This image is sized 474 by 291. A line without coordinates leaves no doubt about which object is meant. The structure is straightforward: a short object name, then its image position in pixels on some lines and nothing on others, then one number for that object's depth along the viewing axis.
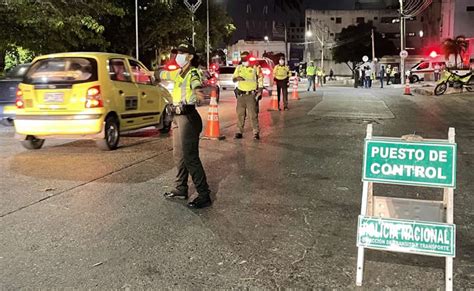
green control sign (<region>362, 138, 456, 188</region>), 3.74
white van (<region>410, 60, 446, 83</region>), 43.69
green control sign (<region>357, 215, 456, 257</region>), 3.71
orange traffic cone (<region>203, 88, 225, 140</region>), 10.98
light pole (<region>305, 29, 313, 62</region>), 80.26
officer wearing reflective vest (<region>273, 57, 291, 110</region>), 17.11
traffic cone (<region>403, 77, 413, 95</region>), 27.63
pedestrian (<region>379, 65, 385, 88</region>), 36.34
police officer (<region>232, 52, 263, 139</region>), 10.97
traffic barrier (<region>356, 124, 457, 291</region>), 3.73
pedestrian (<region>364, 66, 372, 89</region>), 36.15
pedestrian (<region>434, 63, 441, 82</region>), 39.34
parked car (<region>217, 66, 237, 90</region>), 30.50
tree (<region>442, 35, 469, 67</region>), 39.53
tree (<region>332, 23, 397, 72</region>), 73.56
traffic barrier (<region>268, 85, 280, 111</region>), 17.95
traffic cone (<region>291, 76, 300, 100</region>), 24.04
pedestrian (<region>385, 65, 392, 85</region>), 44.09
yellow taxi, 9.15
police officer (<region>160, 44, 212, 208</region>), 6.04
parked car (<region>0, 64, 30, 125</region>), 13.17
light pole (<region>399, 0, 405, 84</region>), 39.92
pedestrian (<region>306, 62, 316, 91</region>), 30.09
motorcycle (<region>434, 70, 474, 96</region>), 26.34
